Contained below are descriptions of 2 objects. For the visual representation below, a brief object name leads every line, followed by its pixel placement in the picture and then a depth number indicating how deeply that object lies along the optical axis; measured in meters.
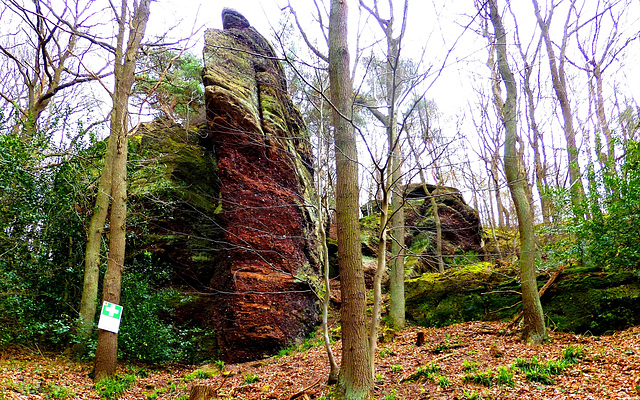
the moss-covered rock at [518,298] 6.81
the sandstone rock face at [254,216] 9.08
